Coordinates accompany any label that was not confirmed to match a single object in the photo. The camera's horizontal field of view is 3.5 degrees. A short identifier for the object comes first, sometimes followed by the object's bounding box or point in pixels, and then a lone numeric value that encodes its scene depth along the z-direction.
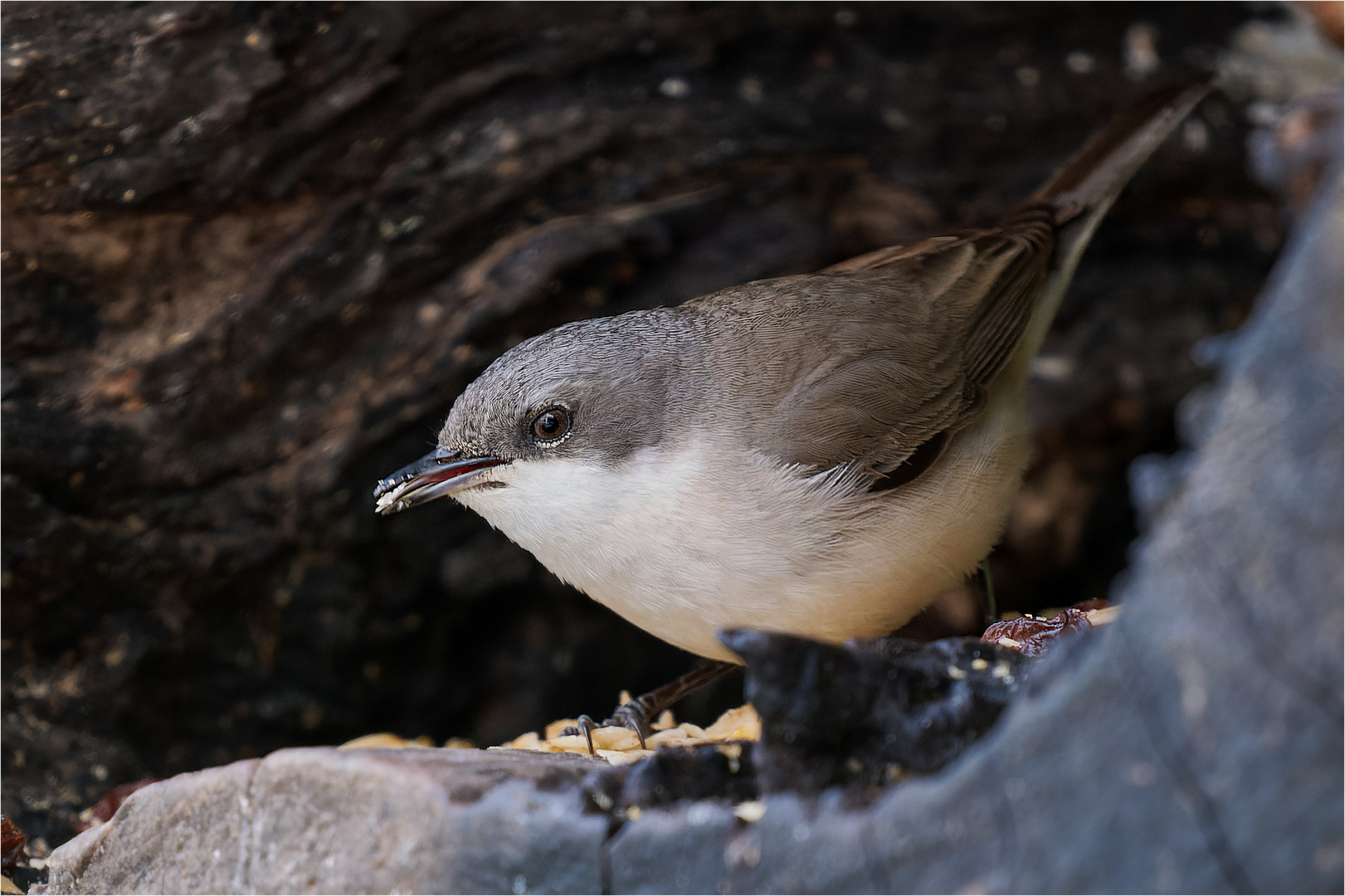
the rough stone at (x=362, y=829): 2.41
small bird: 2.45
